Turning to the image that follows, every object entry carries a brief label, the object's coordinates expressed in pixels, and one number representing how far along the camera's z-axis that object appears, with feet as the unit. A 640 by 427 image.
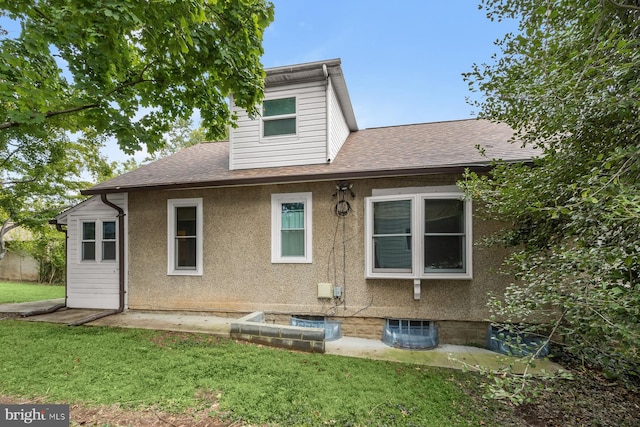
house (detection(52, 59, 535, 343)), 17.69
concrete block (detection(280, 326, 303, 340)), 15.96
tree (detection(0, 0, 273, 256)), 12.91
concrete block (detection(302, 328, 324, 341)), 15.75
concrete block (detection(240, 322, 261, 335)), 16.79
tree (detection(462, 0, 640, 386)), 6.56
